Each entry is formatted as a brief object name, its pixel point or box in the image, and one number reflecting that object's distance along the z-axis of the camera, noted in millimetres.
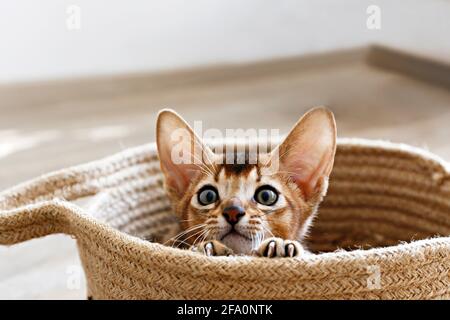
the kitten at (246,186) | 627
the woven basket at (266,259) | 581
